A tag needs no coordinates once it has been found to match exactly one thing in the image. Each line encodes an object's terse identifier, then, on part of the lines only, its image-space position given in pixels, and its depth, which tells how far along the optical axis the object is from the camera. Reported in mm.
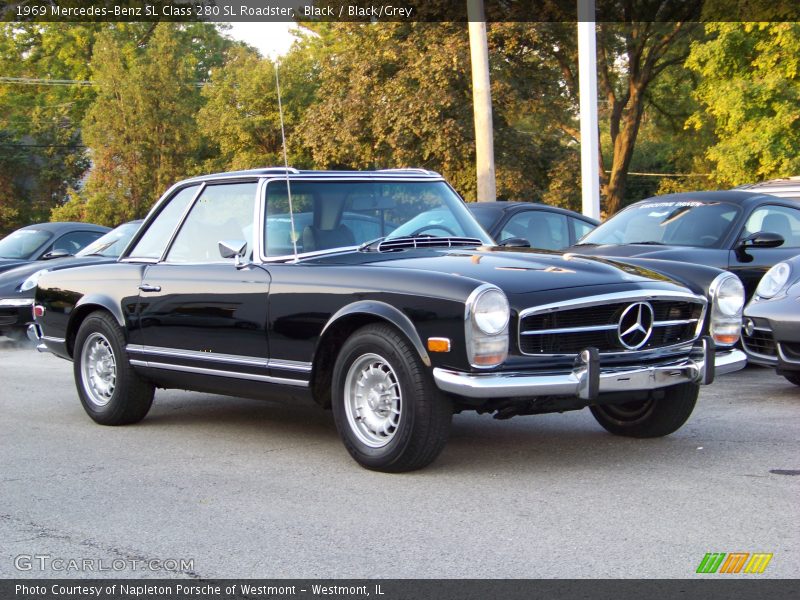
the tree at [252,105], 42625
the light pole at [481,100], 18484
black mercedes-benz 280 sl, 5535
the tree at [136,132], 46188
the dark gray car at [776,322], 7891
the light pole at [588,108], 15938
